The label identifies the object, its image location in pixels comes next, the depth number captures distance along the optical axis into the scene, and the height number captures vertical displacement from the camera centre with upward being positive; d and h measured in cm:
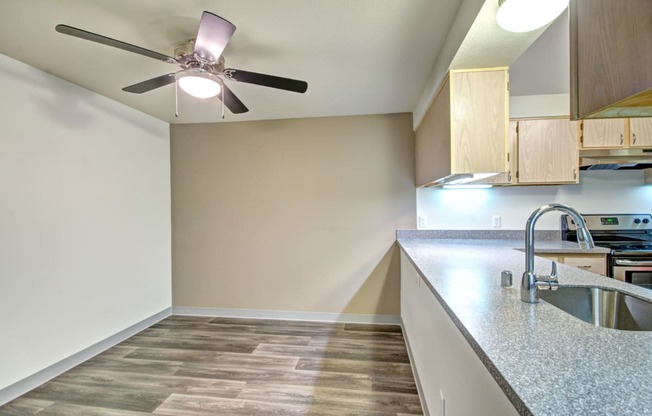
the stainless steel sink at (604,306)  118 -44
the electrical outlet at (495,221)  310 -15
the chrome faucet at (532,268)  109 -25
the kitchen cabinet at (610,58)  60 +33
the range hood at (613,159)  261 +43
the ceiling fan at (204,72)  155 +88
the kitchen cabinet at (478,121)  185 +55
